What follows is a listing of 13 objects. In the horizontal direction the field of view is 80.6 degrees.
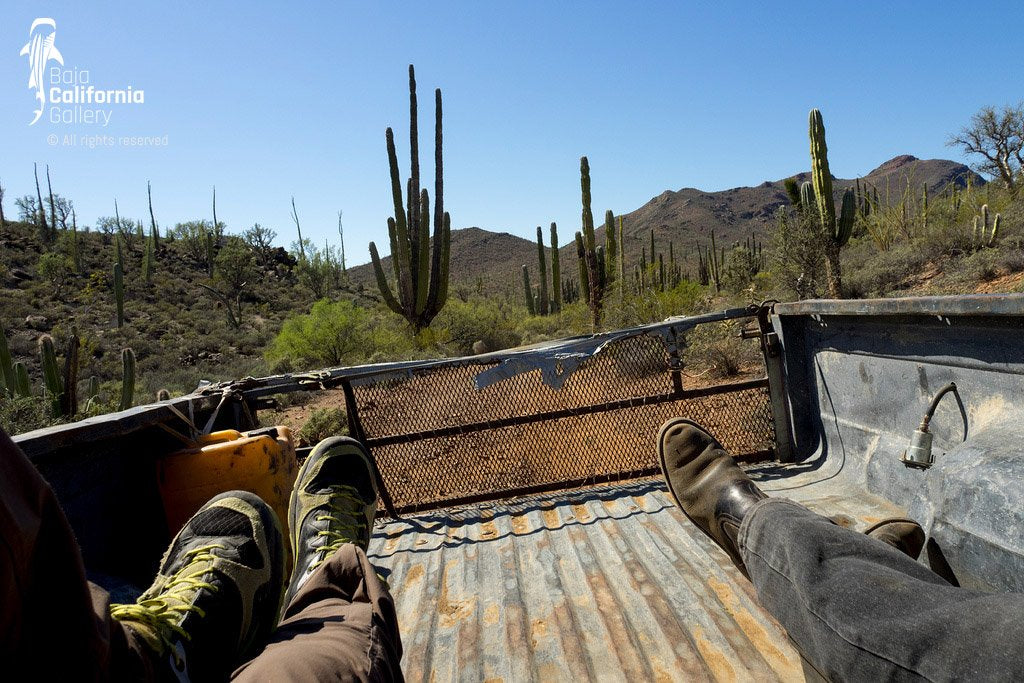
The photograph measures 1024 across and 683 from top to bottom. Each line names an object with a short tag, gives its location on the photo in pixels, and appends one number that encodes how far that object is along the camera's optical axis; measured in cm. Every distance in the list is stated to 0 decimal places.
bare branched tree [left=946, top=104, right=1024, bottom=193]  2525
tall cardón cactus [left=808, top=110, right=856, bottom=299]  1430
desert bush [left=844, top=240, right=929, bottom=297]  1504
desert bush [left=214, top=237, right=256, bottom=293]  3469
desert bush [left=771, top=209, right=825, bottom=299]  1442
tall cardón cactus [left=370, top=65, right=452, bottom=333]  1560
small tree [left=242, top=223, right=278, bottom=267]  4228
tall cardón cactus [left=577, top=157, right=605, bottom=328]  1554
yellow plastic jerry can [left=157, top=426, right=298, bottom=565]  261
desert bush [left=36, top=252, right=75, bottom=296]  2916
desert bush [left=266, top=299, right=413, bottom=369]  1625
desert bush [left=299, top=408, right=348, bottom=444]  733
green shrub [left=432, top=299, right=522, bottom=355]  1611
